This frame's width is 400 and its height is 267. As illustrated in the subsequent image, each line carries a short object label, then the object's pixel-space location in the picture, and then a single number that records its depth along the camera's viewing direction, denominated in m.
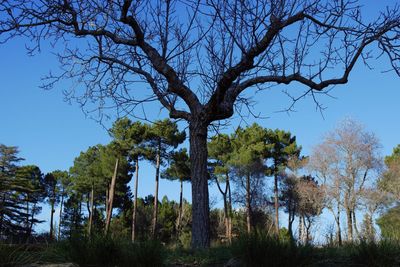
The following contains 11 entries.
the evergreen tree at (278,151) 38.34
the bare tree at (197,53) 6.21
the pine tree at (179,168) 35.91
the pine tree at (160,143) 34.81
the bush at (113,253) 3.78
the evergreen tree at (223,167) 36.90
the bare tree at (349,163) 29.64
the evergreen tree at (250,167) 36.19
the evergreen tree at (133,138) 35.41
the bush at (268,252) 3.68
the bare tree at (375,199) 28.47
